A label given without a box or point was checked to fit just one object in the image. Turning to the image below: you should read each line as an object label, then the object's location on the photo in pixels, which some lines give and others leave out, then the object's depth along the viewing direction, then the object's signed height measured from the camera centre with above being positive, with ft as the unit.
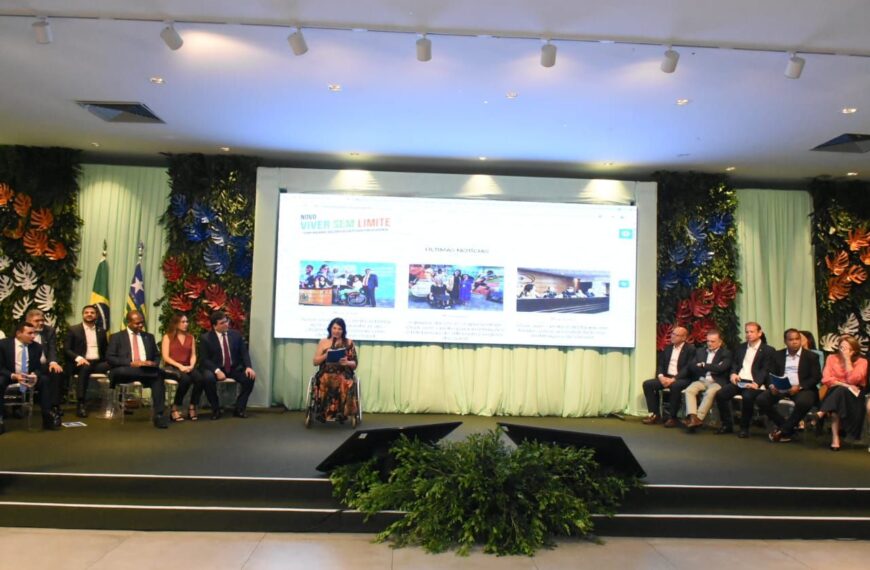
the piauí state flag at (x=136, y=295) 26.91 +0.91
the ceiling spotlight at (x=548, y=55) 16.01 +6.13
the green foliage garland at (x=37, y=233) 26.78 +3.15
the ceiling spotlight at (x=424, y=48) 15.88 +6.14
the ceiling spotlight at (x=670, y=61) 16.21 +6.11
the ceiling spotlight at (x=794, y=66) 16.33 +6.09
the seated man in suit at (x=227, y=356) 24.76 -1.20
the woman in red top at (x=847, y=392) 21.76 -1.71
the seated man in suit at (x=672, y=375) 25.46 -1.58
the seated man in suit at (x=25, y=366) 20.80 -1.44
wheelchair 23.08 -2.66
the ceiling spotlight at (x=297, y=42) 15.76 +6.16
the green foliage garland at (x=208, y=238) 27.20 +3.16
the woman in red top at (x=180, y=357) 24.29 -1.25
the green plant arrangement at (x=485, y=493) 13.93 -3.33
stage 14.75 -3.55
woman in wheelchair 23.07 -1.95
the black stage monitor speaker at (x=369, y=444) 15.11 -2.54
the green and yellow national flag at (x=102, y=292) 26.81 +0.99
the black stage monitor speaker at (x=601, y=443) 14.84 -2.42
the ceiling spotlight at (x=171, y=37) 15.56 +6.14
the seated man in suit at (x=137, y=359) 23.00 -1.32
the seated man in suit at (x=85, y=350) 23.82 -1.08
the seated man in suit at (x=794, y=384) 22.61 -1.58
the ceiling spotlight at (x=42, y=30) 15.40 +6.15
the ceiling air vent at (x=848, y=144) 23.61 +6.40
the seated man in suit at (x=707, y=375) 24.53 -1.48
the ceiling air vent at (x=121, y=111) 22.00 +6.50
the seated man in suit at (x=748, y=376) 23.73 -1.44
